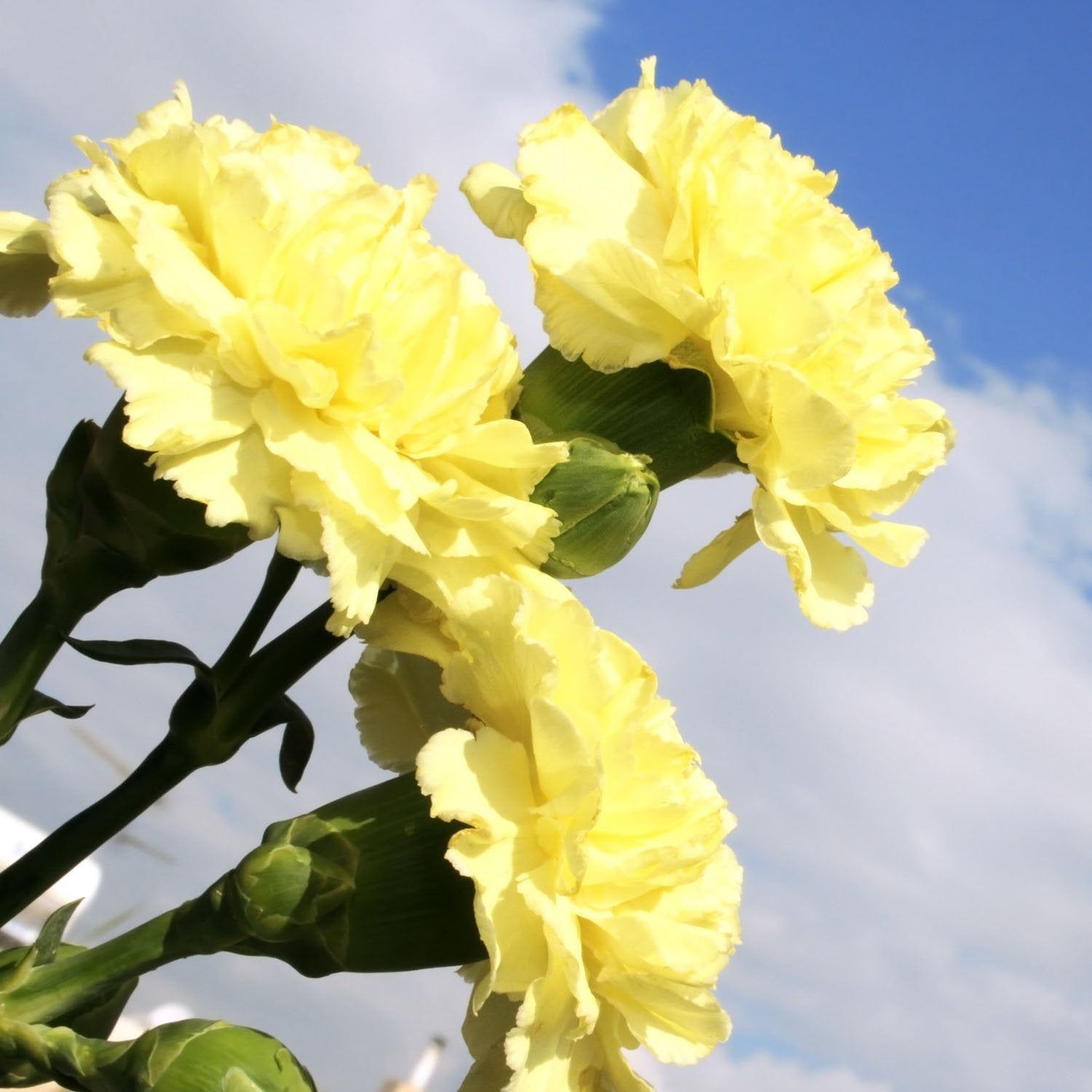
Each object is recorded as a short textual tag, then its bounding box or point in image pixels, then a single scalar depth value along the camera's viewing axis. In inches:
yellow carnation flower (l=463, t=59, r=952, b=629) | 15.3
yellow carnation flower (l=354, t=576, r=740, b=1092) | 14.5
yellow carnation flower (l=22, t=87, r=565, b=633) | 14.4
